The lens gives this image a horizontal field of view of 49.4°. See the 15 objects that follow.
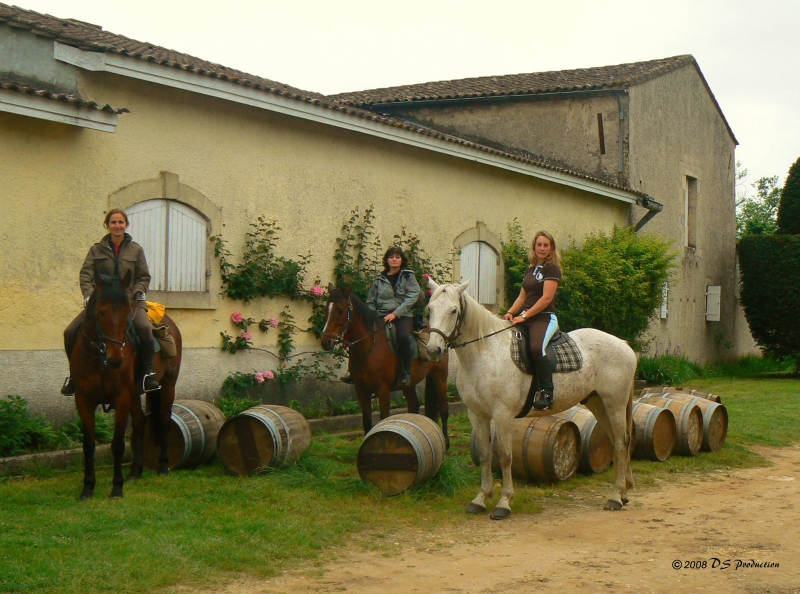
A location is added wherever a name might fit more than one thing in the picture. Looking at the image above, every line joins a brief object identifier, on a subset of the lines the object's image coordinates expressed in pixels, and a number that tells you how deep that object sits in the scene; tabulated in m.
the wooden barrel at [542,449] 8.53
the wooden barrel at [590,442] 9.15
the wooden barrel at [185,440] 8.80
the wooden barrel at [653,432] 10.02
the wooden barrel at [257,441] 8.49
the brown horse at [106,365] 7.21
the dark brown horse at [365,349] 9.60
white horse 7.36
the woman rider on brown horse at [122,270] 7.63
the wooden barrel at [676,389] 11.40
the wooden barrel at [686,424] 10.38
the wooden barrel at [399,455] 7.84
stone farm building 9.13
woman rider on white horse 7.69
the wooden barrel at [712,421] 10.70
